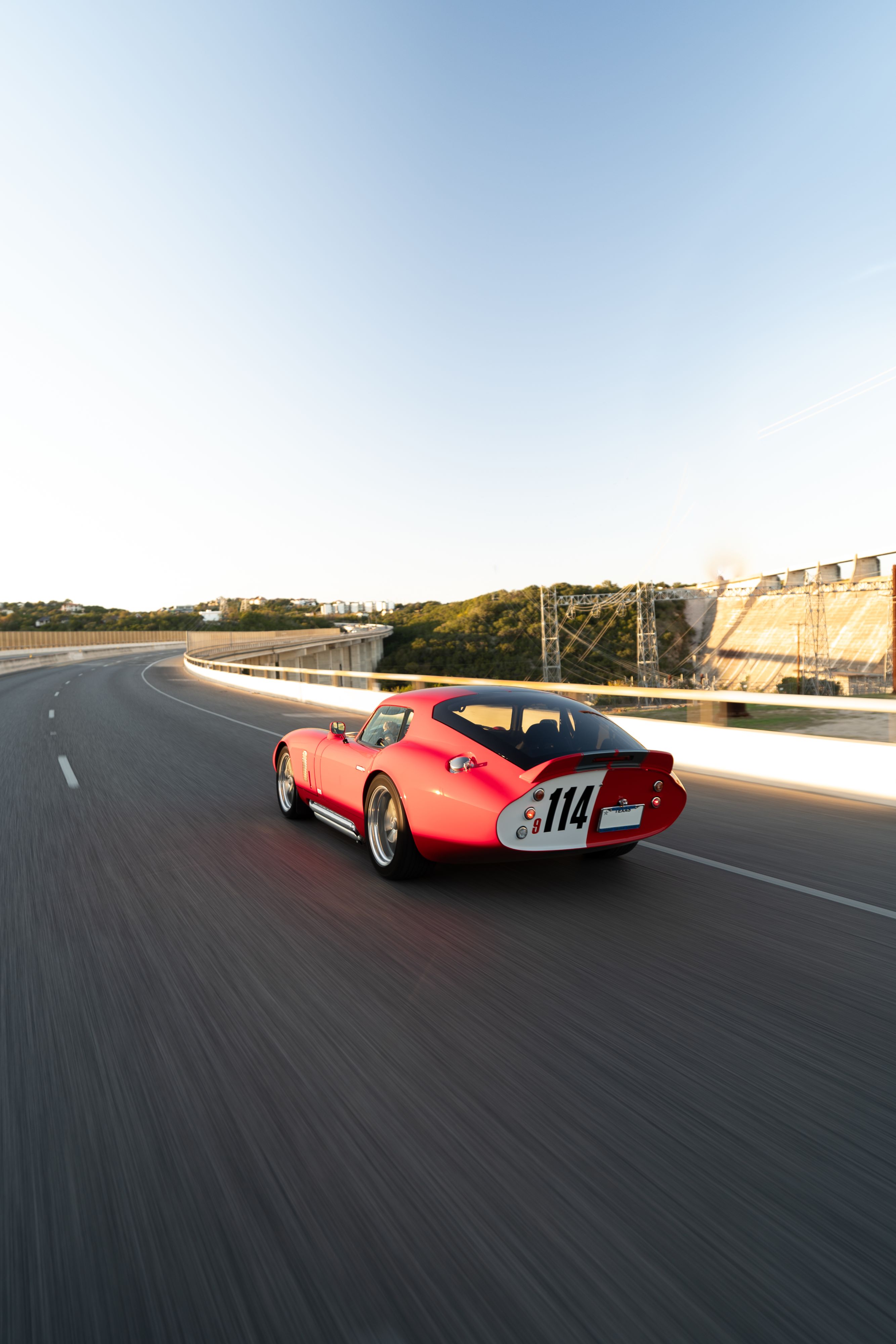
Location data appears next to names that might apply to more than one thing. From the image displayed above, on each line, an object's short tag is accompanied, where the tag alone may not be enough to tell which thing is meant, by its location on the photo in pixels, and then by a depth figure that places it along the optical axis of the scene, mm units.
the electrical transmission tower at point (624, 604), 54875
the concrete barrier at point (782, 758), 8430
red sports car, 4844
